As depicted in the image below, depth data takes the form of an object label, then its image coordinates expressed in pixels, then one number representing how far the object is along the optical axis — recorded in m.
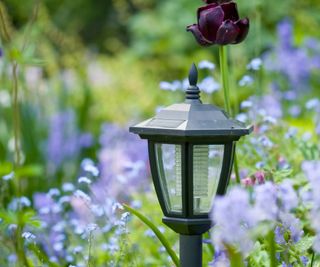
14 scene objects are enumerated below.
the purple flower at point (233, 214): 1.84
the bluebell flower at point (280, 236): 2.62
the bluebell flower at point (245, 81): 4.12
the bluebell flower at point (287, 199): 2.14
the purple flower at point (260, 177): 3.09
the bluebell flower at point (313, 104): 4.47
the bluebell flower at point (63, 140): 6.60
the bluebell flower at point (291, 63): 7.79
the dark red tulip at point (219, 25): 2.90
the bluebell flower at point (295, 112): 5.71
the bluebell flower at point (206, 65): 4.01
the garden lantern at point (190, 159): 2.66
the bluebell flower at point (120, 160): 5.09
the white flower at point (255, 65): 3.98
